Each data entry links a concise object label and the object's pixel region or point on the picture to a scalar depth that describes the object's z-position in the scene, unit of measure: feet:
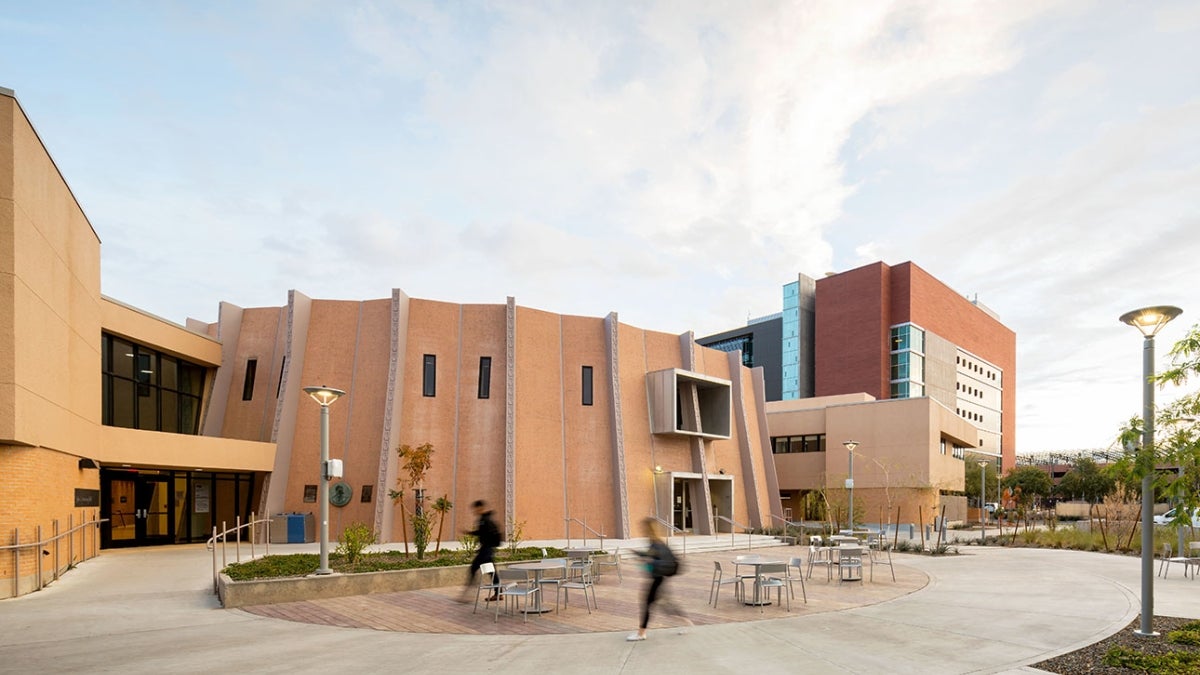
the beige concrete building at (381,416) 64.54
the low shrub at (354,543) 49.88
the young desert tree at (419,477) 54.03
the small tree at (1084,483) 211.00
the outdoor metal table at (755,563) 38.60
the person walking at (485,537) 40.60
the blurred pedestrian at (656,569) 30.76
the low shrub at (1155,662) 25.02
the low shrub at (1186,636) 29.15
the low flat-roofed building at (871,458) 116.98
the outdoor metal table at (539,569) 37.71
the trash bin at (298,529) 75.77
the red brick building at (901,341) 224.74
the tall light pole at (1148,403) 29.84
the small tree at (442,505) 61.70
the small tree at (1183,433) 24.30
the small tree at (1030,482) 220.64
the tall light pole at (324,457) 43.39
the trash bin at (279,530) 75.46
